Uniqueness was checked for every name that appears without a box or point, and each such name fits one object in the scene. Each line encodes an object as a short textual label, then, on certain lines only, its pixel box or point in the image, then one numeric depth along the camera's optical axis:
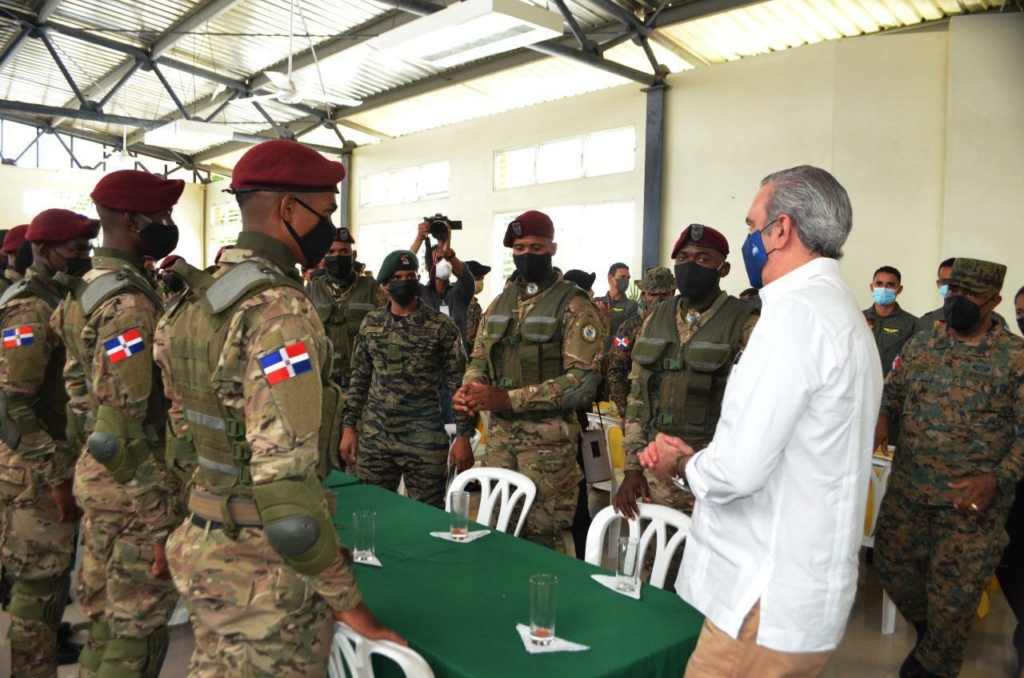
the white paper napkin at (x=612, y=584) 1.84
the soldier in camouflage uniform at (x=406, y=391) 3.48
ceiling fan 7.48
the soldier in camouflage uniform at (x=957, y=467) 2.79
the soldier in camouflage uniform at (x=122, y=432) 2.05
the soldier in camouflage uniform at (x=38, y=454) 2.54
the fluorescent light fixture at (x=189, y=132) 9.27
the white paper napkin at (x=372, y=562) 2.02
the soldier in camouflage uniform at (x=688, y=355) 2.81
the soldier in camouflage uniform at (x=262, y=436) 1.36
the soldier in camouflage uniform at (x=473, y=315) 6.27
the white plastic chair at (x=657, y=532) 2.26
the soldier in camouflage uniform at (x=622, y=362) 4.06
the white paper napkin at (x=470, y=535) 2.23
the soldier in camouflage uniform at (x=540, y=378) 3.11
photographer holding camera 4.07
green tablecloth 1.50
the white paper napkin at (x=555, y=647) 1.53
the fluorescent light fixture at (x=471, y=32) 5.69
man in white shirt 1.37
